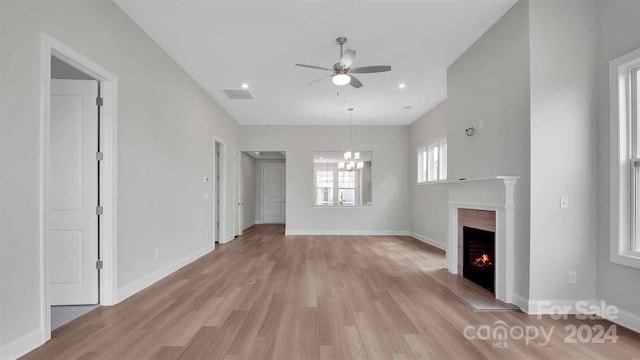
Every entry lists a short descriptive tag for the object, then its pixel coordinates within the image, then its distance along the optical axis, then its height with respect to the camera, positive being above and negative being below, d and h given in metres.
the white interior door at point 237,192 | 7.64 -0.32
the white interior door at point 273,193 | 11.27 -0.51
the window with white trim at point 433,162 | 6.26 +0.43
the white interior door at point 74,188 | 2.94 -0.09
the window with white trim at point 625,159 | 2.55 +0.19
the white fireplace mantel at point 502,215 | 3.02 -0.36
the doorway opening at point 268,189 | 11.18 -0.36
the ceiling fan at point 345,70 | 3.35 +1.30
